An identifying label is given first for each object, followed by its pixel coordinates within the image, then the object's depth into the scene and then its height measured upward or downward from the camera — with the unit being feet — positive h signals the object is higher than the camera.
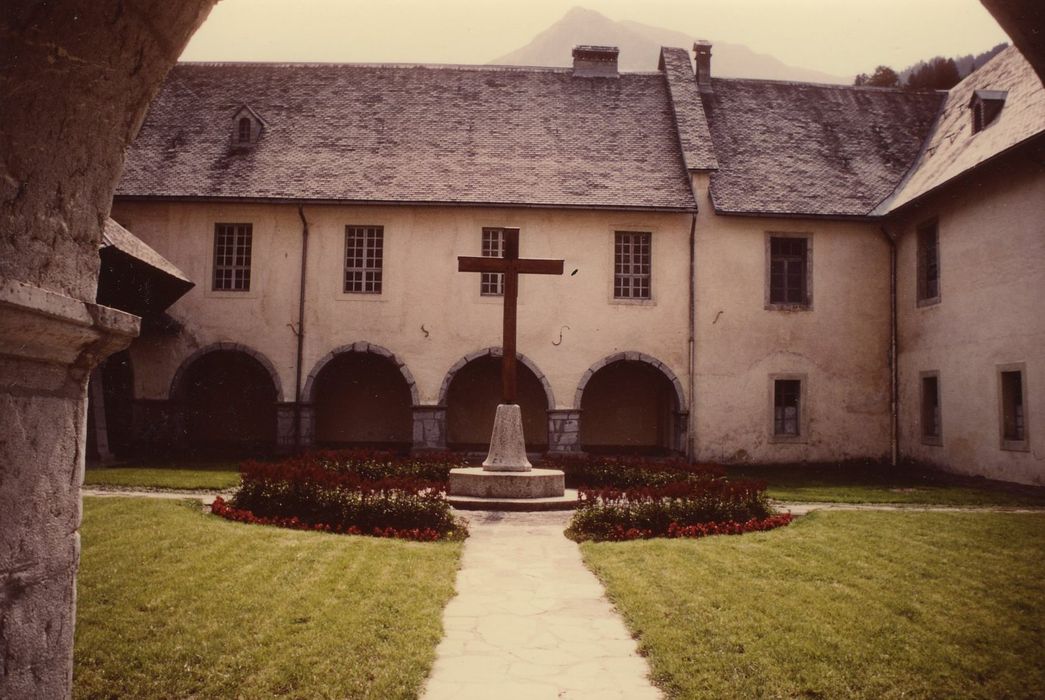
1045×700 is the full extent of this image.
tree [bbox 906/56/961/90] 105.19 +43.01
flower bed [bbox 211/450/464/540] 33.88 -3.64
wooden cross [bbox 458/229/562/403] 45.47 +7.52
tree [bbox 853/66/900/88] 112.68 +44.83
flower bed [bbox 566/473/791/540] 34.35 -3.86
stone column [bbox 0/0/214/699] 8.52 +1.52
